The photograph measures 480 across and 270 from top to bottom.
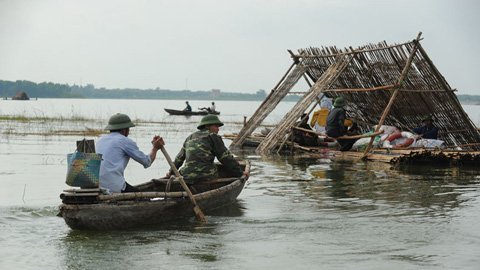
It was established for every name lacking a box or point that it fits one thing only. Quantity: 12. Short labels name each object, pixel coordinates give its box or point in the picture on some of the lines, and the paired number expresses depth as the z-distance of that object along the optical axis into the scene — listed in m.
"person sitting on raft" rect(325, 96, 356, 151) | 16.58
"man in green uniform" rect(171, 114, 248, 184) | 9.43
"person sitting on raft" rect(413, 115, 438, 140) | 17.44
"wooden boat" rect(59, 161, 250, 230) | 7.63
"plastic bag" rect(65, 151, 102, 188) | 7.59
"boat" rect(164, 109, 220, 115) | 49.83
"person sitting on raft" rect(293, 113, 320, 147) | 19.18
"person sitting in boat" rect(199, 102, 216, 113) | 43.01
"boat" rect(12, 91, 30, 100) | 94.81
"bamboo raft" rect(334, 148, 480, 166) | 15.36
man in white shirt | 8.23
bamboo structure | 17.14
